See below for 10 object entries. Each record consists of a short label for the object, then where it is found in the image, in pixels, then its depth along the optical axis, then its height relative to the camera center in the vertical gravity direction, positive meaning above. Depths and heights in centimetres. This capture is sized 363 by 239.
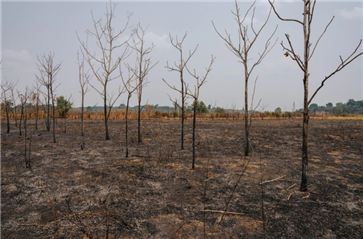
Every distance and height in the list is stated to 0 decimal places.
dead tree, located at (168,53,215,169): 565 +86
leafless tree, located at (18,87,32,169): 580 -143
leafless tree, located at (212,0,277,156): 660 +223
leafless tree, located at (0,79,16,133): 1196 +123
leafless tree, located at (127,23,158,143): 943 +213
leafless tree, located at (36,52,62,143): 965 +199
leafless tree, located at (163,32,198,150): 662 +194
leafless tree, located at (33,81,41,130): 1246 +138
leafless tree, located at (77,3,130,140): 985 +315
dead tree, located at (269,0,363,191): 389 +120
